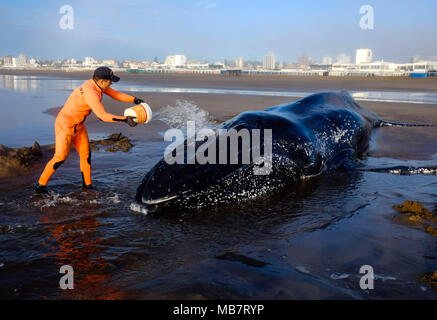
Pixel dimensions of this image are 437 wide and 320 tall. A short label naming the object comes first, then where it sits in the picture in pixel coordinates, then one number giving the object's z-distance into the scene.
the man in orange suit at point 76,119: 5.71
